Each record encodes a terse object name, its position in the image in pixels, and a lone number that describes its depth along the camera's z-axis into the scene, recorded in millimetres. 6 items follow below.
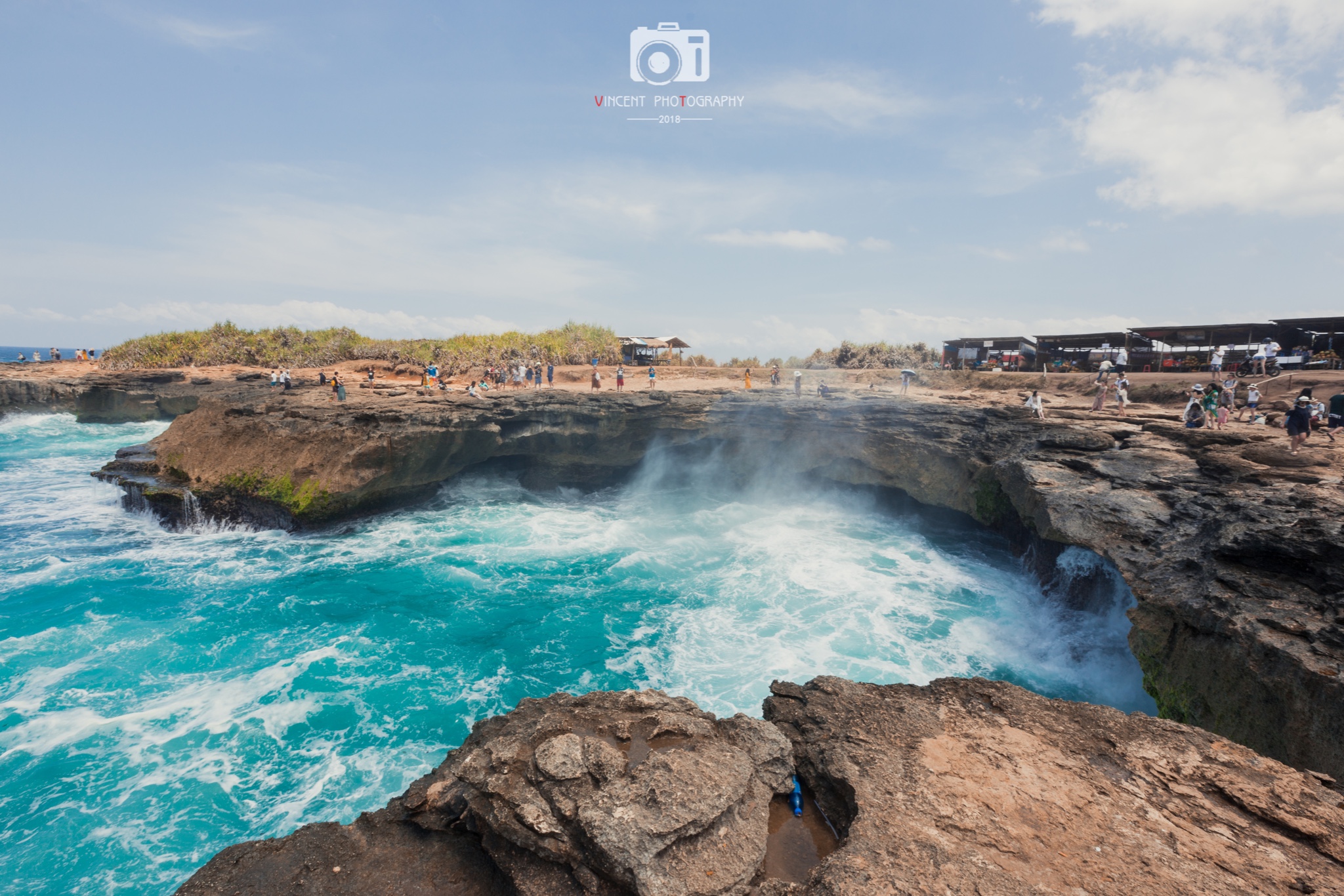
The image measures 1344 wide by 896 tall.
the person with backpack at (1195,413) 12914
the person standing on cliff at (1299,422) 9820
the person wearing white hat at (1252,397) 14133
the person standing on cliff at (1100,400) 15889
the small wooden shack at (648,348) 36719
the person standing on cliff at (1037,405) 15078
